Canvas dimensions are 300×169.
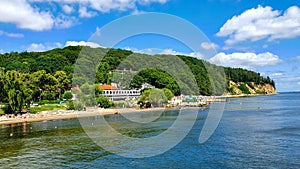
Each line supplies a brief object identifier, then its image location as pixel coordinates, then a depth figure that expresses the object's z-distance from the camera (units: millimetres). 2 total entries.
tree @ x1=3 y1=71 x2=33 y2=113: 58750
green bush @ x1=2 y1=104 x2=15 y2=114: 60750
